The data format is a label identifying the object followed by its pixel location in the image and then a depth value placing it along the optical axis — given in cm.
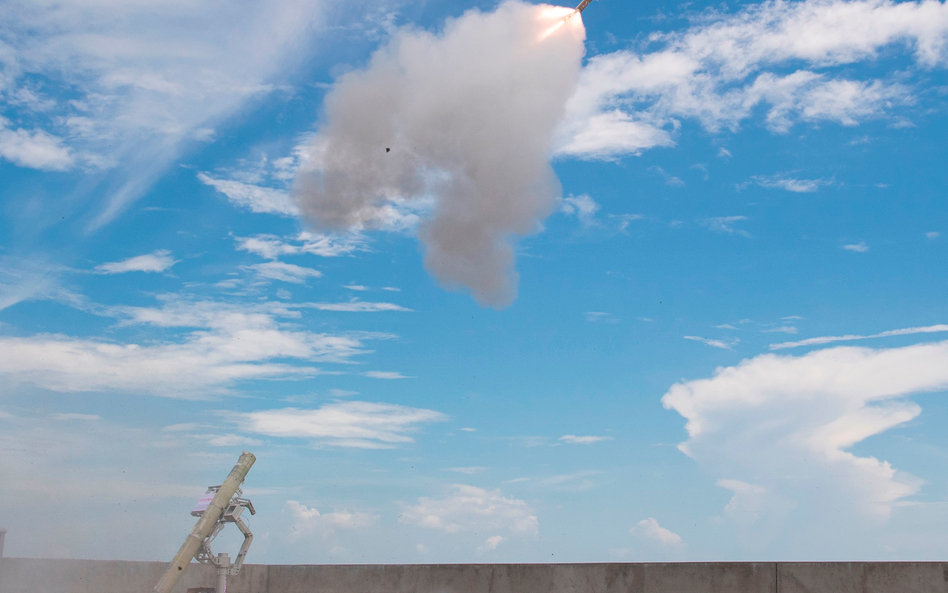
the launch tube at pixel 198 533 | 1781
